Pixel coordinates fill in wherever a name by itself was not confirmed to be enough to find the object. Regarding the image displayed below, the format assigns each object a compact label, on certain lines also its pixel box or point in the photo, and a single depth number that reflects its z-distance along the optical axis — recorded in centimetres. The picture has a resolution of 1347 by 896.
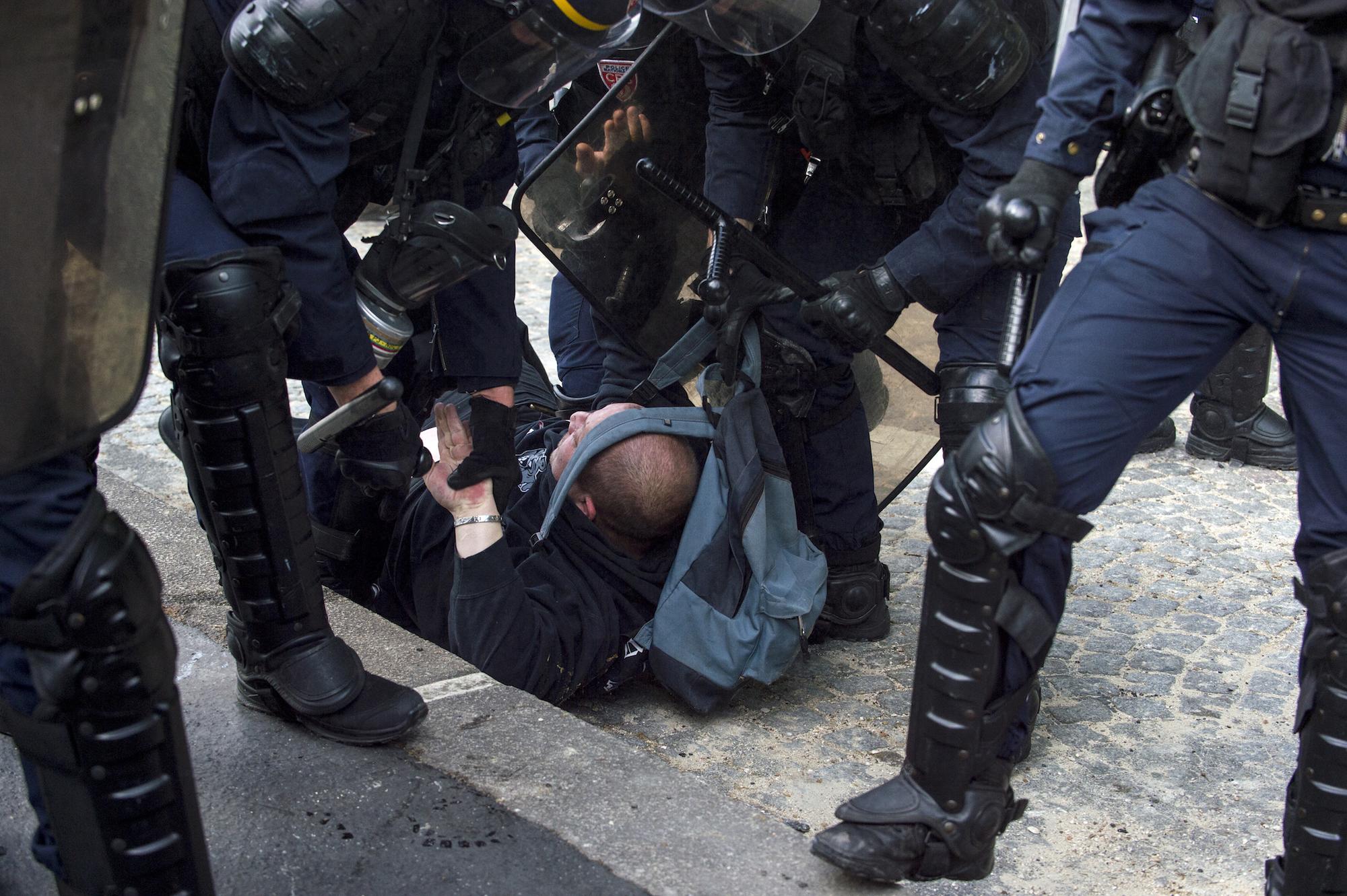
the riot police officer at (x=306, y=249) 201
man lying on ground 258
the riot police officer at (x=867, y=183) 253
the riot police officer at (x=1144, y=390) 161
